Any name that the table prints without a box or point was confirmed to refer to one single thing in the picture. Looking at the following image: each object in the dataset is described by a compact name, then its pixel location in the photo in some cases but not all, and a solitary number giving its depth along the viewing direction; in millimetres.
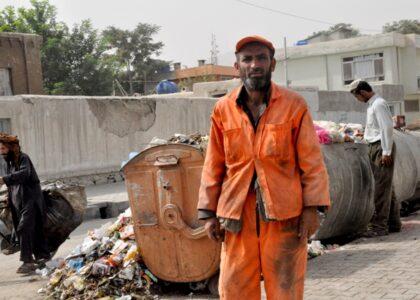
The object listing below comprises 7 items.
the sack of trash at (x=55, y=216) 7852
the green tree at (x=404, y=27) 70250
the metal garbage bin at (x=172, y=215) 5750
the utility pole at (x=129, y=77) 56269
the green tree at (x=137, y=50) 59594
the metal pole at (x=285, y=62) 43497
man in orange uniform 3549
